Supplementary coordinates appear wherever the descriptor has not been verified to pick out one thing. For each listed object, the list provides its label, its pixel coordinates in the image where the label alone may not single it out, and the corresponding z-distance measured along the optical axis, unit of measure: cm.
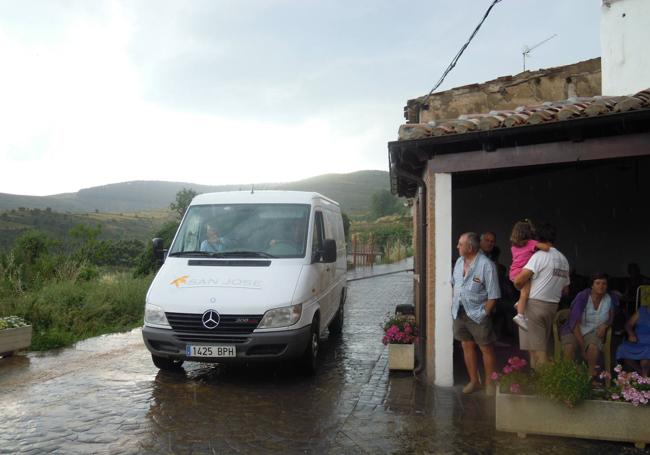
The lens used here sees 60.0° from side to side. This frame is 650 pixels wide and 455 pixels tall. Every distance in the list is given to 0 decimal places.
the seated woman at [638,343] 577
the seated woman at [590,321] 579
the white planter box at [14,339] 809
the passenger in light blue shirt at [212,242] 705
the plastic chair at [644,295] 591
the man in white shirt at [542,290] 523
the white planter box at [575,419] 467
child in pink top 536
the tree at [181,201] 2816
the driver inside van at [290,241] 693
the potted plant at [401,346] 697
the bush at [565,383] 467
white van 605
